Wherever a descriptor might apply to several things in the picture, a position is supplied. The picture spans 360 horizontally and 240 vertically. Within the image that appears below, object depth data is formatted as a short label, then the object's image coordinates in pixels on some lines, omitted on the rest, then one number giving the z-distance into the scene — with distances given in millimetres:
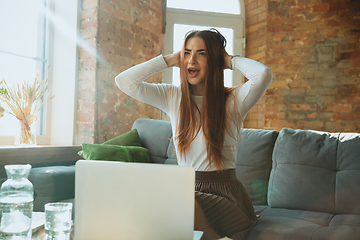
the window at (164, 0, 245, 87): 3402
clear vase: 2198
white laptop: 757
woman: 1486
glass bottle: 841
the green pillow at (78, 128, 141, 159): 2252
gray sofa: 1630
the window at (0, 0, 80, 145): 2572
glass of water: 843
